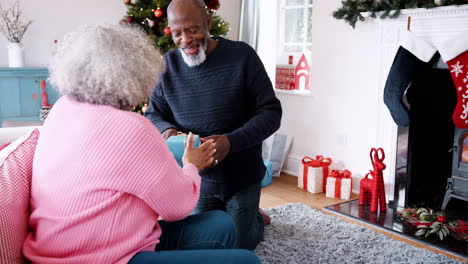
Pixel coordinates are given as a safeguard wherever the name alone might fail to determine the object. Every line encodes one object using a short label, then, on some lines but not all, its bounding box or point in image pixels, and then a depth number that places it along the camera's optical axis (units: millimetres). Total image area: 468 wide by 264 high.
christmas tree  3807
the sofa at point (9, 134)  1876
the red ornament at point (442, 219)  2873
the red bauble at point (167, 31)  3614
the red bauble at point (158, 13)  3730
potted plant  3753
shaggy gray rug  2418
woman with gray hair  1164
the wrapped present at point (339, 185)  3463
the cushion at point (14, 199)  1186
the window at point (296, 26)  4148
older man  2025
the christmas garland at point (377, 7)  2875
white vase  3740
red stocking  2693
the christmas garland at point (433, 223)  2705
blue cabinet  3709
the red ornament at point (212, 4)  3846
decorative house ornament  4160
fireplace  3150
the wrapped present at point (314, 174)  3630
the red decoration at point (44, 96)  3622
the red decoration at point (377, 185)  3105
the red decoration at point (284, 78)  4289
